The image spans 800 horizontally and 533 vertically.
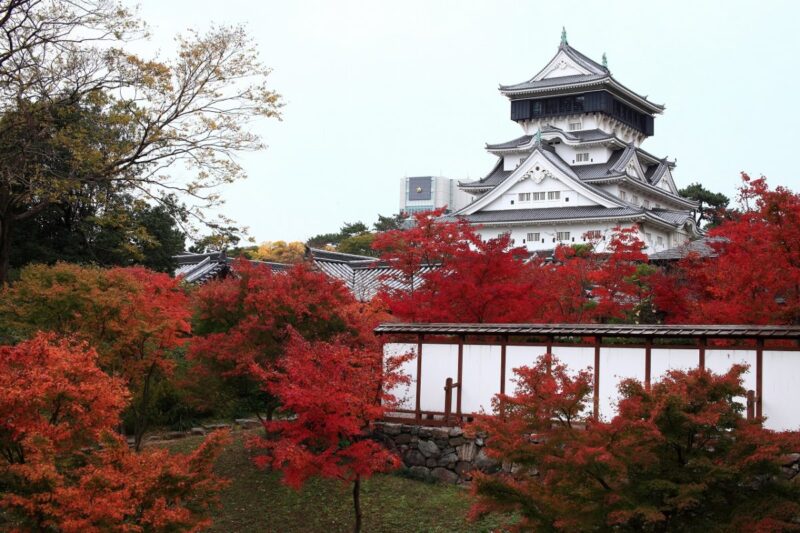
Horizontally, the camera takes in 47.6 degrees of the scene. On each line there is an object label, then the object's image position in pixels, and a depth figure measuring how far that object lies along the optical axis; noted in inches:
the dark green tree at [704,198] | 2598.4
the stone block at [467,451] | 686.5
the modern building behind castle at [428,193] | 5634.8
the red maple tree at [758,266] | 740.6
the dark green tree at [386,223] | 3196.4
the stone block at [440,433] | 701.3
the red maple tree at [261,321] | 697.0
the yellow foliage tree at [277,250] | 2566.4
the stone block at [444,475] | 691.4
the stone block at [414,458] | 709.9
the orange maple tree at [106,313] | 667.4
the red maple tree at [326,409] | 568.1
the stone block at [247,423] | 920.3
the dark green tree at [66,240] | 1077.8
